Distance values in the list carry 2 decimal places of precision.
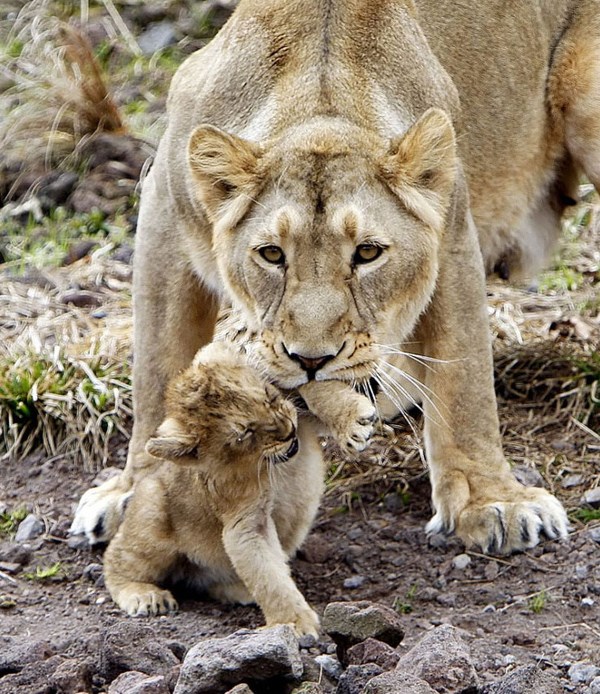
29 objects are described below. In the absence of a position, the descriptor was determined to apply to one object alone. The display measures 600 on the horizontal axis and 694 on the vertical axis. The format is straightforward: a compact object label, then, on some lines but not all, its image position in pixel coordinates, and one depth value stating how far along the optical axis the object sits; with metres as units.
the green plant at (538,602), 10.07
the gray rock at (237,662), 7.76
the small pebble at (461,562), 10.98
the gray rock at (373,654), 8.37
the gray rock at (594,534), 10.98
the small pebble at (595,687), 7.93
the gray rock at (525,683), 7.67
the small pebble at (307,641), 9.02
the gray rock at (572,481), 12.15
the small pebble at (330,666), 8.59
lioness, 9.83
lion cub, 9.43
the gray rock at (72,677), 8.15
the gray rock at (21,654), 8.55
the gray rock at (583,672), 8.52
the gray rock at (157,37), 20.14
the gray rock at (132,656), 8.32
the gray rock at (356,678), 7.91
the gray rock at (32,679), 8.15
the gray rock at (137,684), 7.86
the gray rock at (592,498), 11.65
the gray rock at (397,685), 7.56
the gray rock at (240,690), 7.45
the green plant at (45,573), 11.16
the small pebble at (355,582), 10.70
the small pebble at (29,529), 11.85
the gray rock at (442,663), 7.93
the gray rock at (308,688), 7.87
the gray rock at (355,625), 8.69
